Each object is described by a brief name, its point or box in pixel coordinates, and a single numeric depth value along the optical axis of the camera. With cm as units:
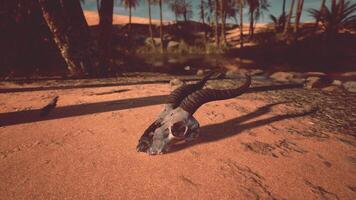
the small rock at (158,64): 1853
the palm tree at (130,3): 3891
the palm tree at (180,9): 4781
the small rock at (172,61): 2072
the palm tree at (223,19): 2901
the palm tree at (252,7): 3506
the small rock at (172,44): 3219
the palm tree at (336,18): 2341
